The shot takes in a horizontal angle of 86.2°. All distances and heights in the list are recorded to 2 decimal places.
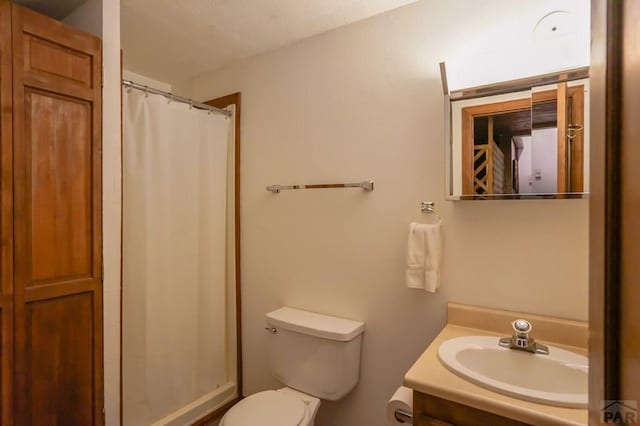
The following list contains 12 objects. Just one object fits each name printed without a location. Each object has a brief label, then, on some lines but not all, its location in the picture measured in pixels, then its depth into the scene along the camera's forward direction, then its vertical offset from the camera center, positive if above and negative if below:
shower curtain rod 1.76 +0.64
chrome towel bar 1.72 +0.13
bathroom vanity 0.90 -0.52
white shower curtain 1.79 -0.25
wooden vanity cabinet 0.98 -0.61
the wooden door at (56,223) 1.17 -0.05
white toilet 1.55 -0.79
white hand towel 1.47 -0.20
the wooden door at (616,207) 0.38 +0.00
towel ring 1.55 +0.02
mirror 1.24 +0.28
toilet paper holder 1.21 -0.74
